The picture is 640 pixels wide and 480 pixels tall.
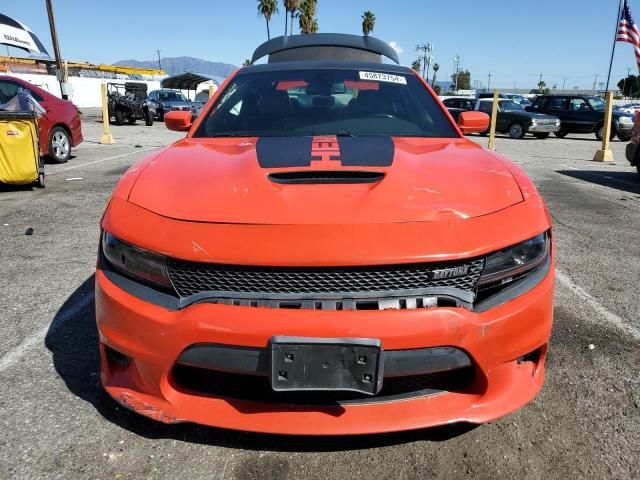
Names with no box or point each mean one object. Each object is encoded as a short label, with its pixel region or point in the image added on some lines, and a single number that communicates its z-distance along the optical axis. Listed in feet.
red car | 28.99
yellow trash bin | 21.02
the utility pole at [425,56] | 243.13
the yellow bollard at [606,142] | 39.01
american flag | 48.24
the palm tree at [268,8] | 169.37
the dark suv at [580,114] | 60.10
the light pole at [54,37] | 74.54
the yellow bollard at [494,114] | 44.60
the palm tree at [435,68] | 293.49
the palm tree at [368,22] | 197.06
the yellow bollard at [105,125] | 45.68
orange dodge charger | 5.16
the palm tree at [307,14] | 161.48
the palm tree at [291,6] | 160.04
